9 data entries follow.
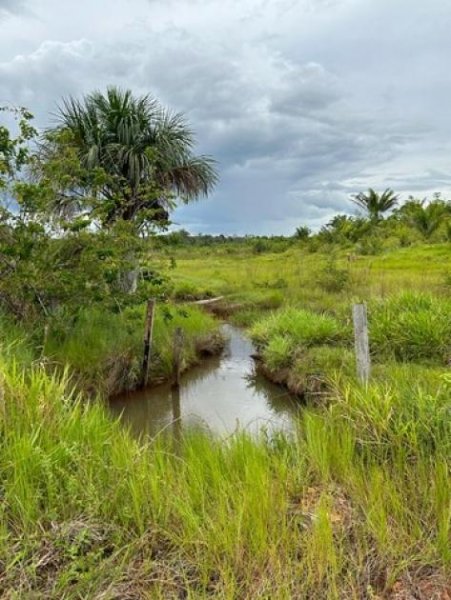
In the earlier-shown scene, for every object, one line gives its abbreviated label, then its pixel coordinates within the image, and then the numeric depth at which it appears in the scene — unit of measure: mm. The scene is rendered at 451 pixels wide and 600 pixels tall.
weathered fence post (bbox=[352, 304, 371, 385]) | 4694
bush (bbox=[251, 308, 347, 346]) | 8367
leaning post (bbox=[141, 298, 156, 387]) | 7566
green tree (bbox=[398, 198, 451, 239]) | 27470
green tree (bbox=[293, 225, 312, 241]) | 35688
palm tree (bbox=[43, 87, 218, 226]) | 11250
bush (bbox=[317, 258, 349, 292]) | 13813
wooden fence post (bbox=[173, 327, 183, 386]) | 7874
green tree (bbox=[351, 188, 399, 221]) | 34094
